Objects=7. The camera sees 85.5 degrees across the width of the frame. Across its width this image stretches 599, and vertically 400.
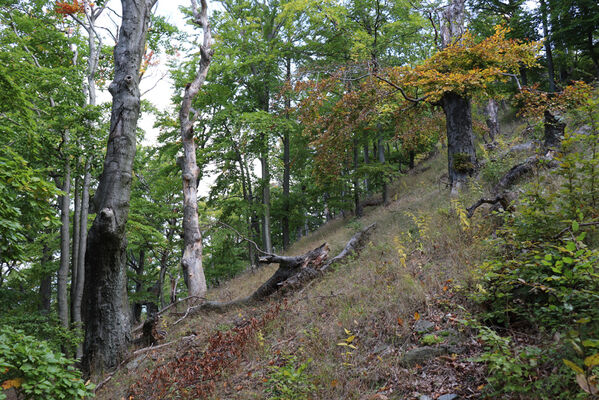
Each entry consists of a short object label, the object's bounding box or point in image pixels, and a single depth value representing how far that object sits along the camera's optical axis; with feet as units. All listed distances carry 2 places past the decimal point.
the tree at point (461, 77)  25.43
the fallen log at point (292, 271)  24.50
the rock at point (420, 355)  10.93
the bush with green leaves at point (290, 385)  10.66
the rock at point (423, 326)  12.32
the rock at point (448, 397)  8.98
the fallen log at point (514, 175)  21.08
